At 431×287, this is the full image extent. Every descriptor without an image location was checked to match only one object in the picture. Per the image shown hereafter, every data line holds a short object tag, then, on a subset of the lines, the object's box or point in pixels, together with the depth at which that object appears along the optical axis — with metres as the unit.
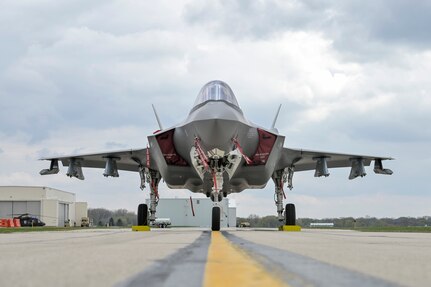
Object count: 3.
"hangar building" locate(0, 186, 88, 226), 64.75
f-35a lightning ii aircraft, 15.18
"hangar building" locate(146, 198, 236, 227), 54.03
